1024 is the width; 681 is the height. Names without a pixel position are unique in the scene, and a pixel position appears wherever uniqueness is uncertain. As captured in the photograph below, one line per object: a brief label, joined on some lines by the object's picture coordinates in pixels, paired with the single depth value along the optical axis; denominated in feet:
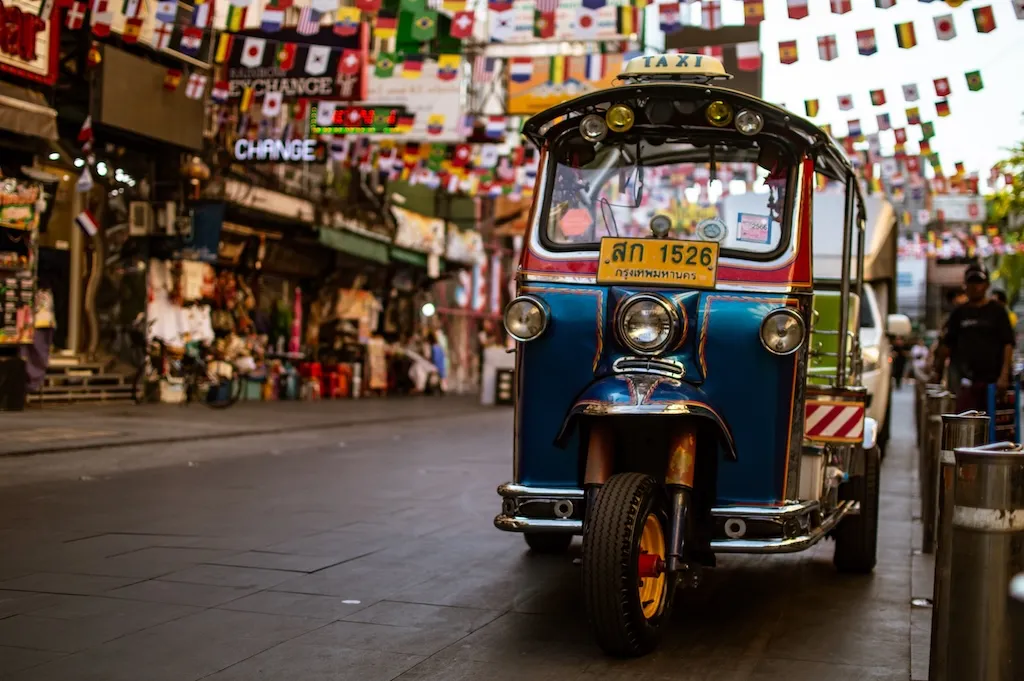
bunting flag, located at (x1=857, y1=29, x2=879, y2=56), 47.93
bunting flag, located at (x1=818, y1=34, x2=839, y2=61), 49.06
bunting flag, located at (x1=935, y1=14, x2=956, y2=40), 44.39
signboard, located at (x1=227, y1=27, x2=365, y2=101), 64.34
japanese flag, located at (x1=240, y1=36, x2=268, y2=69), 63.87
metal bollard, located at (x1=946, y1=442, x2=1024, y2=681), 10.91
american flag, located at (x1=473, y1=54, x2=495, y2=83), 66.44
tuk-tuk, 19.07
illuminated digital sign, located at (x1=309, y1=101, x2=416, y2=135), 68.90
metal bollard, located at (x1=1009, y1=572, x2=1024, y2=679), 10.87
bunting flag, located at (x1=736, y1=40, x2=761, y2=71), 55.01
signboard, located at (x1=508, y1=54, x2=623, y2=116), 73.15
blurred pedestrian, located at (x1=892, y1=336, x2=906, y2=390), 161.48
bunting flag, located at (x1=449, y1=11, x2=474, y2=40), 56.65
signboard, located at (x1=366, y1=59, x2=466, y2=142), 73.92
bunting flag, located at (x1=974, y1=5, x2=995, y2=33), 41.75
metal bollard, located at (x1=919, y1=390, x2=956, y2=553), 27.49
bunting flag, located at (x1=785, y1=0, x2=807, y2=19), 42.91
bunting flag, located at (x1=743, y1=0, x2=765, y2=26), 42.93
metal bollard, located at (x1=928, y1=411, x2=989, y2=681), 11.73
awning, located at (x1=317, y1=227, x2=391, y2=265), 86.02
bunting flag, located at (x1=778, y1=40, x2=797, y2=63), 49.29
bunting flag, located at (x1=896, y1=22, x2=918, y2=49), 45.88
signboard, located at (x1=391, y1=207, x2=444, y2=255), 104.53
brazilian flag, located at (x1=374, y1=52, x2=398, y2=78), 75.56
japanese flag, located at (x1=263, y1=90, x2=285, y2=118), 64.75
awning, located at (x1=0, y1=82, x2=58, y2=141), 54.39
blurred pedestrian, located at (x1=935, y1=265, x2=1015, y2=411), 39.01
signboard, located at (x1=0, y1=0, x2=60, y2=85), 54.70
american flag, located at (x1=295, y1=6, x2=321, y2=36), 63.87
